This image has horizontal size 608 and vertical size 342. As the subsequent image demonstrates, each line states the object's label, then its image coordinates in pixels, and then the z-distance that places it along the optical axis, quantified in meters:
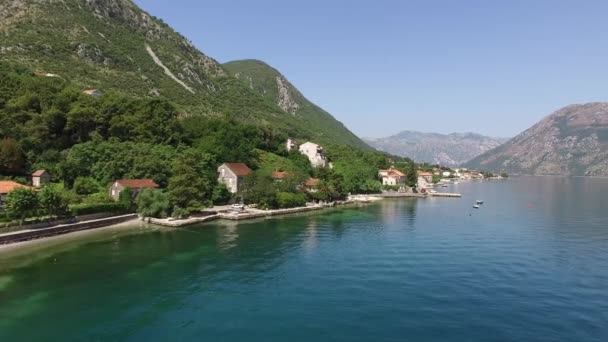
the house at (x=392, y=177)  149.50
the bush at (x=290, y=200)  80.15
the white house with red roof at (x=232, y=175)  83.50
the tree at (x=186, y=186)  63.75
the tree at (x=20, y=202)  44.78
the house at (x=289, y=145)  131.38
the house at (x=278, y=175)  88.59
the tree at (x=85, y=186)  61.09
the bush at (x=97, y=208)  53.78
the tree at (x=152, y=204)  61.25
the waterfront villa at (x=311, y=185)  93.88
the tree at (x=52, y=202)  48.19
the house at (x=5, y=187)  49.72
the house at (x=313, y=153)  133.09
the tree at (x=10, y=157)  62.06
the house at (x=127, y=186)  62.62
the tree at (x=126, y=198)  60.91
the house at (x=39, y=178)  63.00
